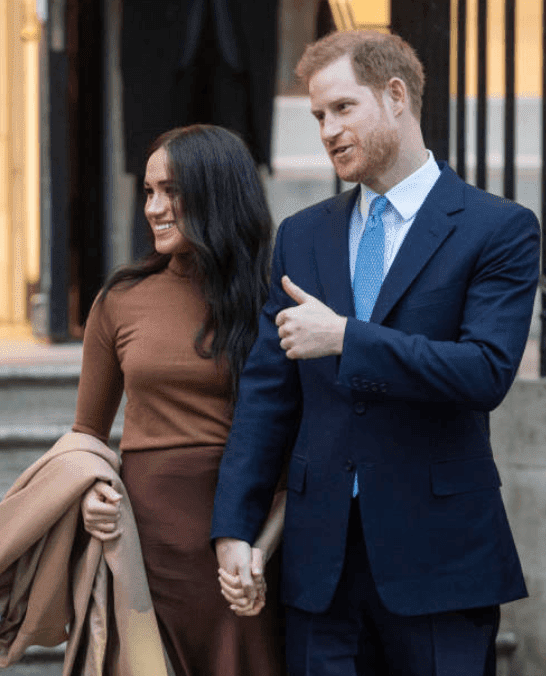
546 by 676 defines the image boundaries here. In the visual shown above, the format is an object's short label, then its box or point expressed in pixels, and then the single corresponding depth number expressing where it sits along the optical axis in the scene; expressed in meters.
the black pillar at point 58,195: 10.77
